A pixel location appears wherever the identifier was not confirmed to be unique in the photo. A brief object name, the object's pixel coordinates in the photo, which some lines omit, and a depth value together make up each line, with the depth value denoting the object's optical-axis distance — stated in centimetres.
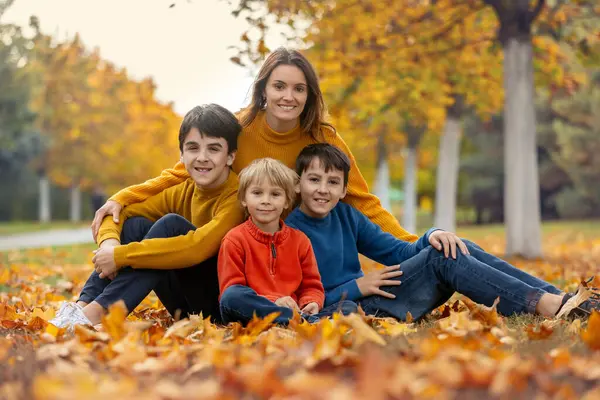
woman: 416
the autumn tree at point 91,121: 2850
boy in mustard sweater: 362
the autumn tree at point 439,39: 975
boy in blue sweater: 373
